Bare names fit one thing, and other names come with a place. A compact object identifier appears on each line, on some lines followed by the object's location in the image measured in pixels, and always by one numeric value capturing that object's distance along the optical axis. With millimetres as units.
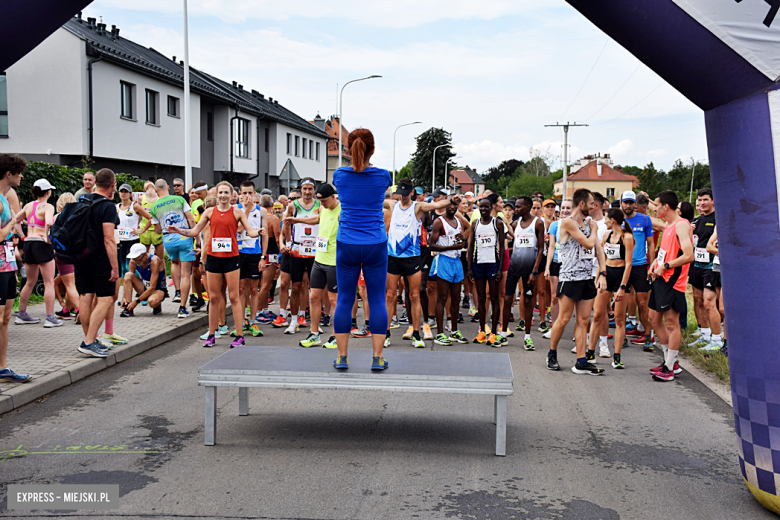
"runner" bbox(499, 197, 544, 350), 9867
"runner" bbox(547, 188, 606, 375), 7816
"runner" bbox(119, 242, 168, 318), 11219
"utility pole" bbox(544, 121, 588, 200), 65000
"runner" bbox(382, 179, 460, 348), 9094
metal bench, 5023
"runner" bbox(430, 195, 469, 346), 9727
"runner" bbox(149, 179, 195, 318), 11297
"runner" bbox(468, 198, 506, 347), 9789
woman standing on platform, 5535
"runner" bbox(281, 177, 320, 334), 10305
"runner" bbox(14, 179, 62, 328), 9414
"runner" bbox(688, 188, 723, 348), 9234
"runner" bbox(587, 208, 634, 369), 8273
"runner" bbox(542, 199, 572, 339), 9641
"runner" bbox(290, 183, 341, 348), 9125
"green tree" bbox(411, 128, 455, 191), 102938
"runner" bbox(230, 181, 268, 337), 10438
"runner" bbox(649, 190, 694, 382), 7520
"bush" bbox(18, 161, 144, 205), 14164
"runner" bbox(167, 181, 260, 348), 8867
